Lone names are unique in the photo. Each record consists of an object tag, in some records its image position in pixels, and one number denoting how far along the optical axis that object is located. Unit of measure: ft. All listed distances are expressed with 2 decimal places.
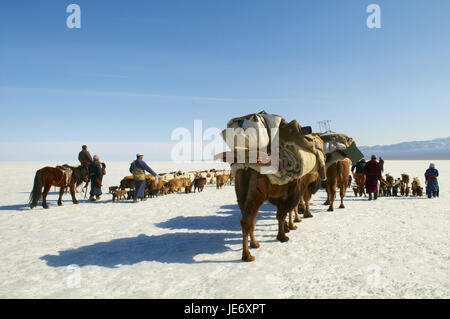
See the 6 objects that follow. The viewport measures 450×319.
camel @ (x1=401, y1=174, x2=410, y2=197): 46.73
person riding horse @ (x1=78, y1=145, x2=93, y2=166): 46.11
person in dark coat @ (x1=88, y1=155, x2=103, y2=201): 46.93
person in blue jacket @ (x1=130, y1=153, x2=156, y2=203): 43.76
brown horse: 37.42
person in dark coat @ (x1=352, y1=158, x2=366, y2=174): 57.11
